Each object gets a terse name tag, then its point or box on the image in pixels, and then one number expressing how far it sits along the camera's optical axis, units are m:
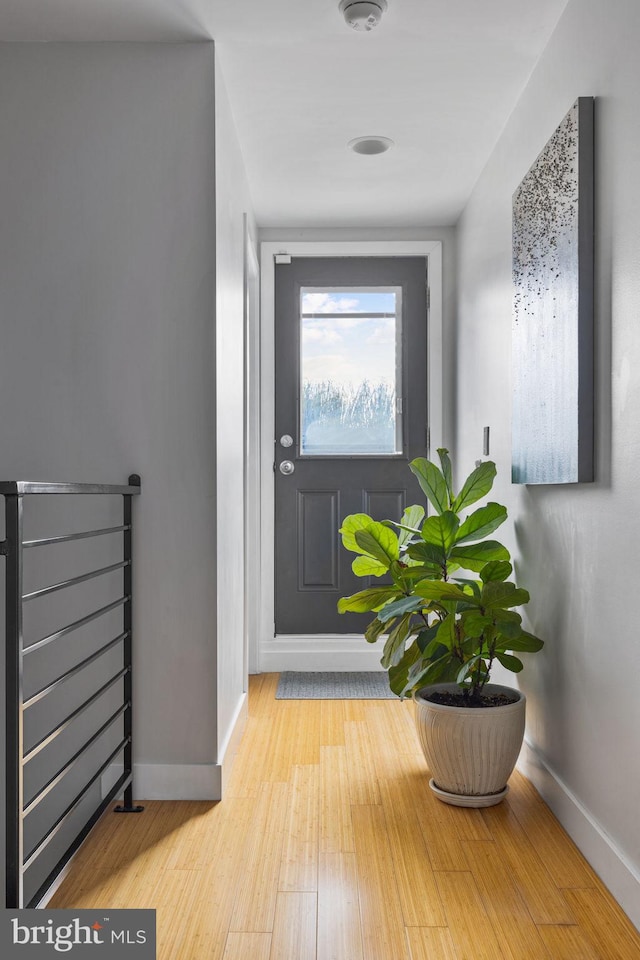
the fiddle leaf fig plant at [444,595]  2.29
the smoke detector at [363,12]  2.11
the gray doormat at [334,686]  3.54
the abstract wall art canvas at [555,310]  1.94
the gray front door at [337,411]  4.06
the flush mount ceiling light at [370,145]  3.03
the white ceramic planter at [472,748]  2.24
